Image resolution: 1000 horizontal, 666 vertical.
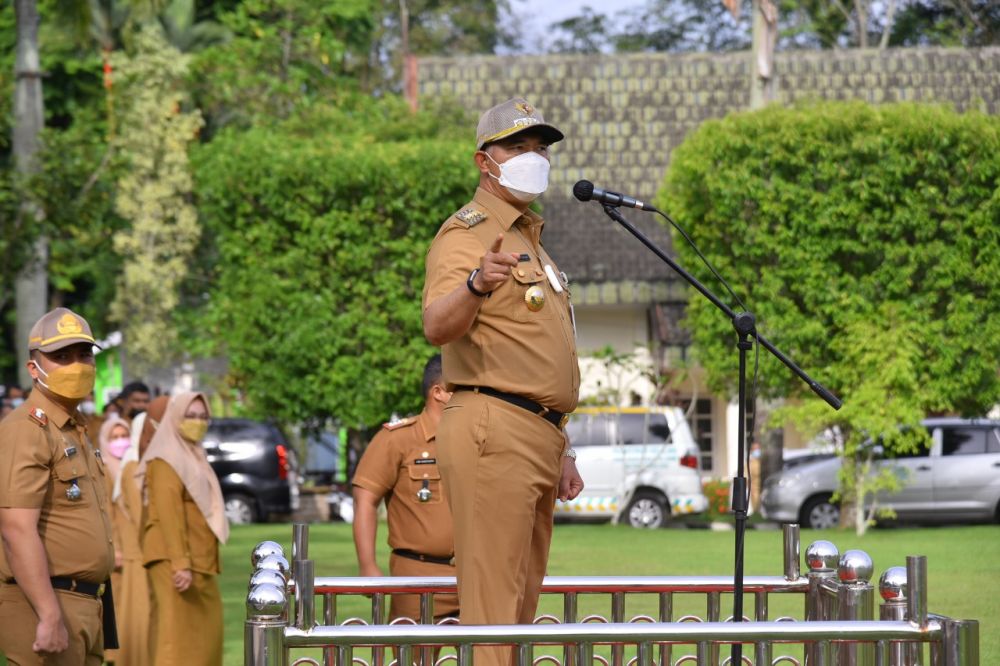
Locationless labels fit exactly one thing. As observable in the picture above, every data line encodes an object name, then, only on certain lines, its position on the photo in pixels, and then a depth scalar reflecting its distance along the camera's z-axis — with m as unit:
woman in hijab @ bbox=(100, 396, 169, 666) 11.11
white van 27.53
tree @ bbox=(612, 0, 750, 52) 48.78
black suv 28.77
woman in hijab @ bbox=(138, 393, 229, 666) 9.80
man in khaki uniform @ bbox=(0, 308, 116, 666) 6.62
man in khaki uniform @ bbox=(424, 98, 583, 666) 5.28
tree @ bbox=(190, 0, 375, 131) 37.88
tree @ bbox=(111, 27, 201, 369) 39.00
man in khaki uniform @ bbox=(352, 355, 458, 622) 7.89
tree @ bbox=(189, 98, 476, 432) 27.78
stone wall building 32.09
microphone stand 5.62
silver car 25.78
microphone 5.89
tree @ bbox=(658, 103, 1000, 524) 24.89
